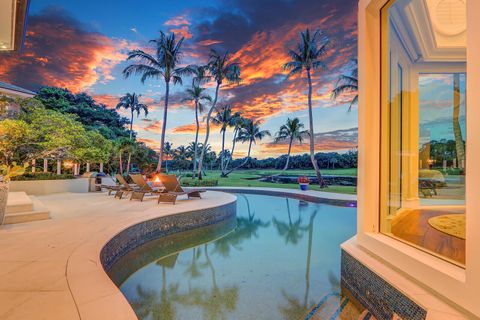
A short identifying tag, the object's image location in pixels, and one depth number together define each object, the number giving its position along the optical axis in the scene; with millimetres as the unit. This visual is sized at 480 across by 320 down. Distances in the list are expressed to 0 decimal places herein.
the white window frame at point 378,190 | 1965
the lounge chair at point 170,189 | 7851
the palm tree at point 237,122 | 28688
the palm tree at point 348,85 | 16605
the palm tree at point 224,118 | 27384
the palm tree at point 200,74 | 19984
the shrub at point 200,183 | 18188
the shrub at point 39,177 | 10110
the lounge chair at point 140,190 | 8625
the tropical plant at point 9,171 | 4855
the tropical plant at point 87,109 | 22875
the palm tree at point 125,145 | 20512
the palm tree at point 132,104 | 31275
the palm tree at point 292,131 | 25234
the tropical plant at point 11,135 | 7598
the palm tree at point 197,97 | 22641
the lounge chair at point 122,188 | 9045
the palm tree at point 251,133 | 31391
